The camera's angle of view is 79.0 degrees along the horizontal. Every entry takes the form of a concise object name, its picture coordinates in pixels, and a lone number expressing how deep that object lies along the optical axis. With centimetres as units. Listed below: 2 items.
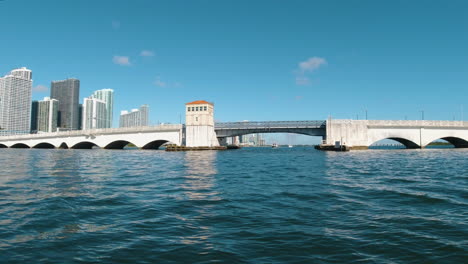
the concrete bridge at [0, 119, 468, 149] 7156
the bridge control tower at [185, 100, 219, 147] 7812
